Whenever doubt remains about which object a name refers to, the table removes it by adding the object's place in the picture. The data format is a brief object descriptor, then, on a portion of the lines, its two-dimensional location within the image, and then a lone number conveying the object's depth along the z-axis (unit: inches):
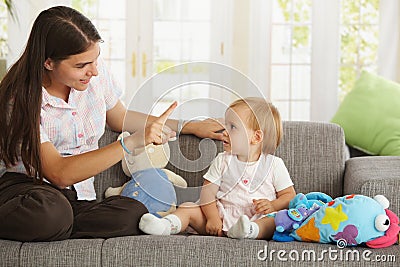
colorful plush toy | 88.3
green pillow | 147.6
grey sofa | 87.7
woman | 91.7
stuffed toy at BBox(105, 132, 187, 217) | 103.0
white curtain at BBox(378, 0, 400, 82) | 190.4
